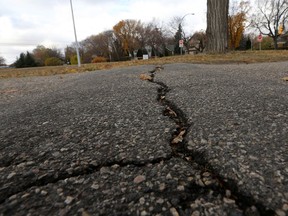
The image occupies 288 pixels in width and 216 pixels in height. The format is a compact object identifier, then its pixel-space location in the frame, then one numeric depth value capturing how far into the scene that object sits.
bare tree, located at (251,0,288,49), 36.07
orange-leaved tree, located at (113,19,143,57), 53.38
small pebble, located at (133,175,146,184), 0.91
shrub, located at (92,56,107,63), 51.50
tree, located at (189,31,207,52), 46.26
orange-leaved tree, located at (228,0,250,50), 36.22
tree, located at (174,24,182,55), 48.65
